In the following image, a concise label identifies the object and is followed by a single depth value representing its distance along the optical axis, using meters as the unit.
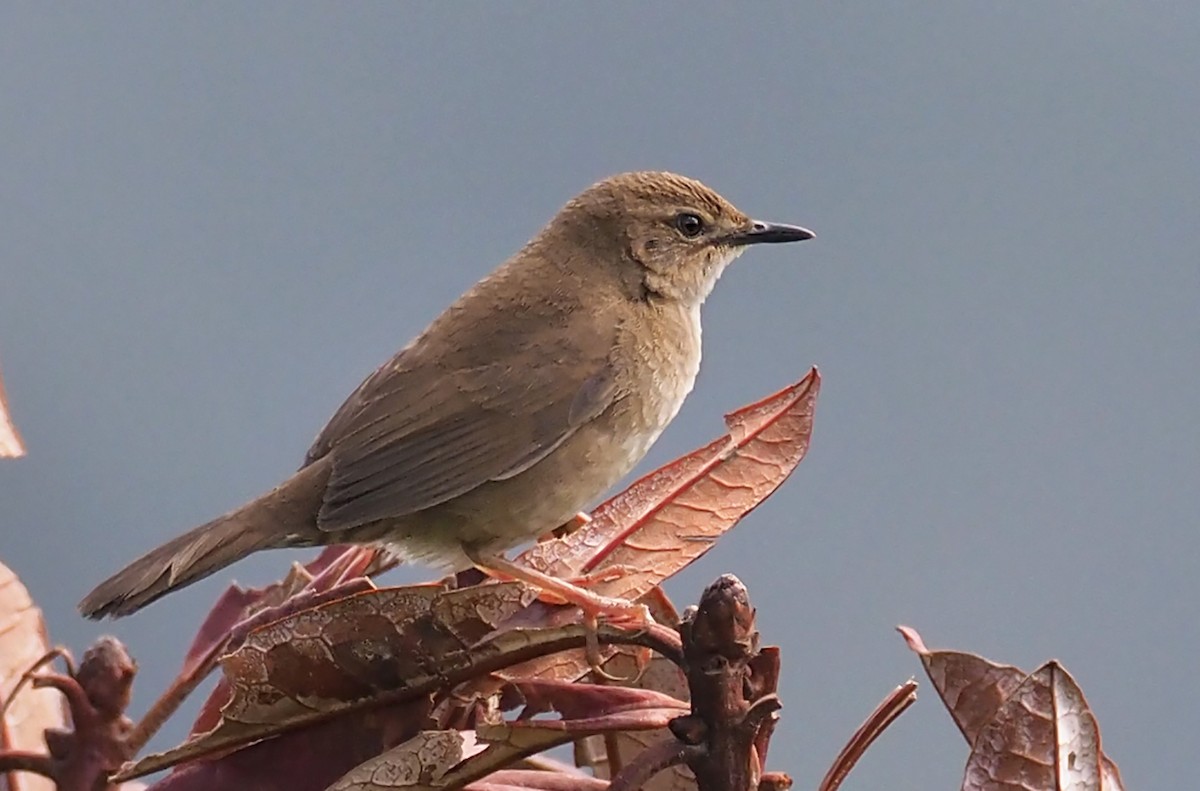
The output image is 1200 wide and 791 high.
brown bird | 3.75
